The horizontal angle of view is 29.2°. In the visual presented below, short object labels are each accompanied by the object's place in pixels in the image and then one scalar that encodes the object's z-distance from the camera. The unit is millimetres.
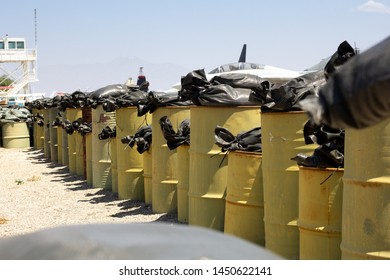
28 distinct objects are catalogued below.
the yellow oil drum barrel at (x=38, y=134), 25519
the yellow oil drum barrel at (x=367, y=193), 4539
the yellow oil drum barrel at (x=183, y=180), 8898
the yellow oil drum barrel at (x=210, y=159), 7723
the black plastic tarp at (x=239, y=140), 7109
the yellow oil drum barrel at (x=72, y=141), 16219
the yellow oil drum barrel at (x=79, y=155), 15719
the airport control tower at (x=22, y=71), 51094
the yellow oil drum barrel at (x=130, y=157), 11336
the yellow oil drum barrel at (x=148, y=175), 10578
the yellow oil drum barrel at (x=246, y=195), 6793
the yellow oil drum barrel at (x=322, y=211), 5285
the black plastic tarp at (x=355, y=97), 1648
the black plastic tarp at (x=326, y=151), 5340
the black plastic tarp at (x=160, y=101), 9750
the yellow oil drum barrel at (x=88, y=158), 14273
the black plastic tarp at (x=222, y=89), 7750
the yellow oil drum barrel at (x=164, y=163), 9531
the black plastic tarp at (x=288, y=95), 5984
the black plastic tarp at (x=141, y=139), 10469
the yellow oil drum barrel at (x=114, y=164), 12320
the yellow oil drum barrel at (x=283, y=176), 6051
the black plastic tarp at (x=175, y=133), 8945
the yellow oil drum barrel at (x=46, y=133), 21859
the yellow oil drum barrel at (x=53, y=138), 20375
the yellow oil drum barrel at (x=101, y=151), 12750
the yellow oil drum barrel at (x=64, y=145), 18094
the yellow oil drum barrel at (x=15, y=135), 26766
